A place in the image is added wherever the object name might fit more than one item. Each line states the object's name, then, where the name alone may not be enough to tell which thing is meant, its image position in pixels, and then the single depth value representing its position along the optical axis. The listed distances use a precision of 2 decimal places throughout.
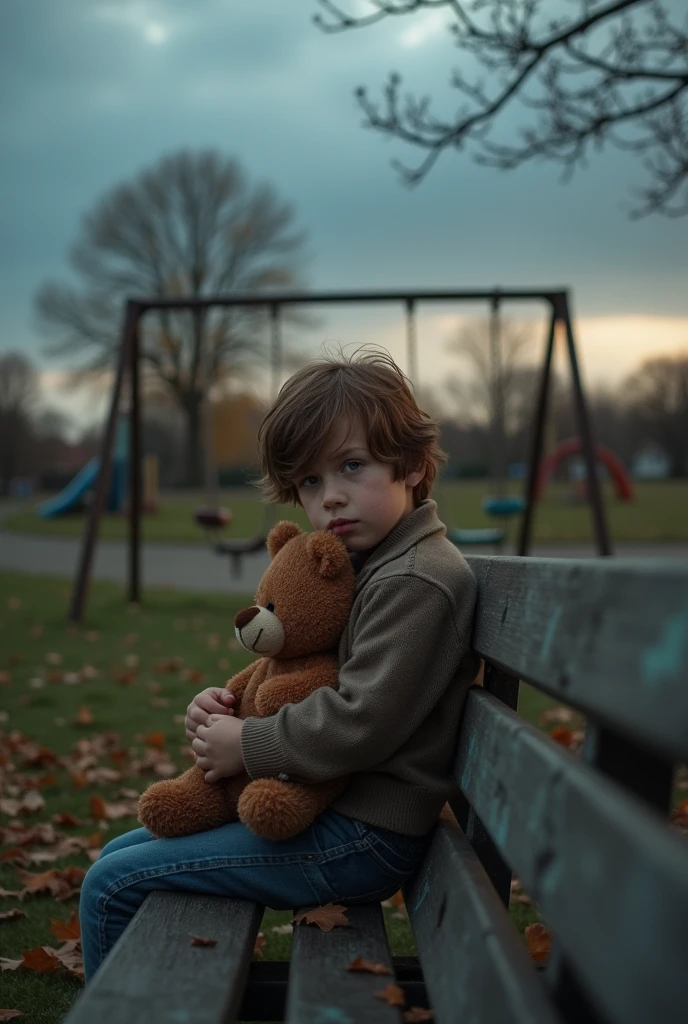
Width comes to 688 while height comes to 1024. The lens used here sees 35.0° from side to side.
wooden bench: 0.92
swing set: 9.02
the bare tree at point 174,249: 42.34
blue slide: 29.23
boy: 1.92
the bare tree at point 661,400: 59.81
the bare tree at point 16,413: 60.06
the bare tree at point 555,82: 6.00
